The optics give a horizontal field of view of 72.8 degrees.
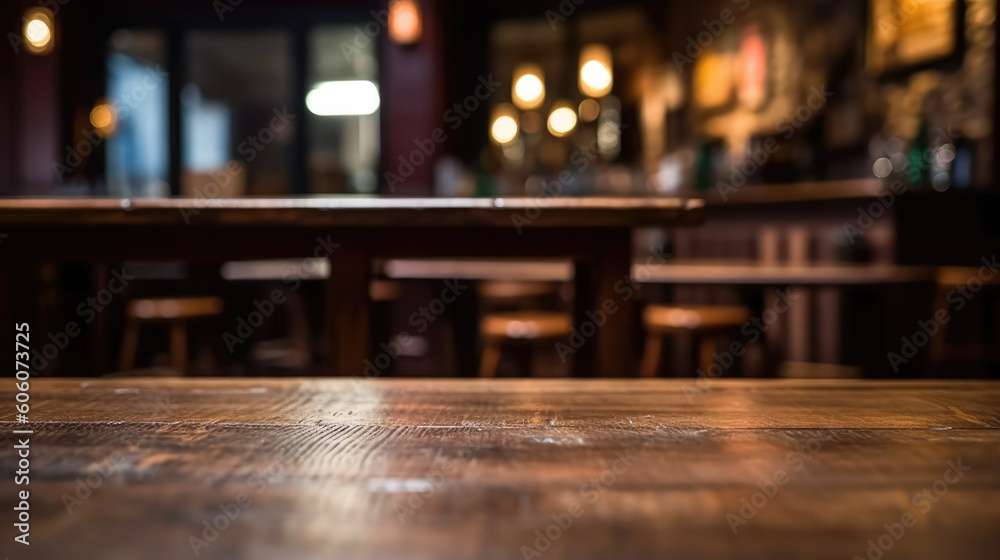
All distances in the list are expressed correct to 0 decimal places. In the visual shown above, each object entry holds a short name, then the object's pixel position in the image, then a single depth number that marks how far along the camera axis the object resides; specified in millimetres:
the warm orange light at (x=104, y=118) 6832
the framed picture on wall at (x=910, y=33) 4215
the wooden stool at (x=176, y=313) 3377
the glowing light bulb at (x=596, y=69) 7285
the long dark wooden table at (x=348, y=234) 1534
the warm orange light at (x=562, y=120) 7691
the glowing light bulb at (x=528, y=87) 7684
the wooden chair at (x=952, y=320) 3240
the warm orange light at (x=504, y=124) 7641
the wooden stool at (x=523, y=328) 2621
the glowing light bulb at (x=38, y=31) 6215
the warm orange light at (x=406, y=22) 5523
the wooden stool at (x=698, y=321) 2910
